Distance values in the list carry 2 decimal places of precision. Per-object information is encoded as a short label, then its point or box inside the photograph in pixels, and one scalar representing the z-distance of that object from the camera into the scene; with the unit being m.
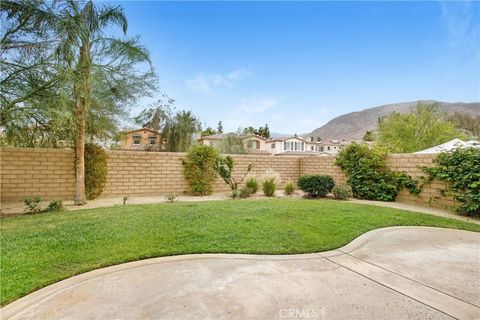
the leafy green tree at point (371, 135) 35.22
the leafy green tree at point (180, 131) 20.10
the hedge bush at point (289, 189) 10.65
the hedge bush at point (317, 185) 9.75
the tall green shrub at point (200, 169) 10.82
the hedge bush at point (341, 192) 9.41
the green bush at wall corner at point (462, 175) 6.90
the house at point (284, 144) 46.28
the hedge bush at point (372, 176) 9.17
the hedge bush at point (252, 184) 10.59
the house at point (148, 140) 20.91
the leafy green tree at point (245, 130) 28.51
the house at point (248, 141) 26.14
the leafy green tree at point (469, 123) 39.72
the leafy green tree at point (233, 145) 23.62
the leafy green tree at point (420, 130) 24.94
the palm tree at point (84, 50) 6.09
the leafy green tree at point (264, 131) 54.48
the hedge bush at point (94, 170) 8.98
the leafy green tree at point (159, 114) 20.64
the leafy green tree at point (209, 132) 43.09
